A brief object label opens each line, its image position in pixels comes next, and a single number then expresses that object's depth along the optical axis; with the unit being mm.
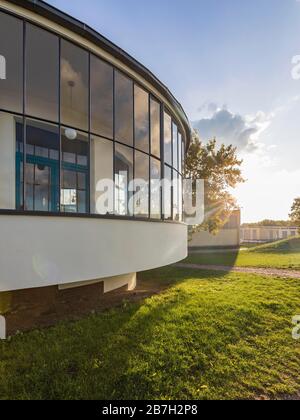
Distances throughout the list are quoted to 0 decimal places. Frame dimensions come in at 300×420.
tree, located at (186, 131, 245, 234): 19750
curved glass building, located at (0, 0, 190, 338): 4781
